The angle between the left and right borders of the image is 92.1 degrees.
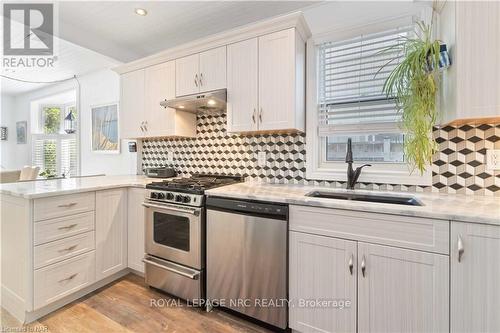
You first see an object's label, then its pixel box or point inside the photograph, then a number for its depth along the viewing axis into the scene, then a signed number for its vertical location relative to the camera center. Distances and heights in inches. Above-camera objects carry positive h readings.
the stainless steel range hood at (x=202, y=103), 85.3 +23.2
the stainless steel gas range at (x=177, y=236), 74.5 -24.1
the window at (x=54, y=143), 187.7 +16.7
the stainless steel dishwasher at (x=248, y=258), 63.0 -26.3
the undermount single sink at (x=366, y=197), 64.6 -9.2
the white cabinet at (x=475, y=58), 51.3 +23.3
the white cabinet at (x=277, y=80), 76.0 +27.3
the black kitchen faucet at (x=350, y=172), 74.5 -2.5
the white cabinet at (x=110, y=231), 85.2 -25.2
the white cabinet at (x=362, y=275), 48.3 -24.7
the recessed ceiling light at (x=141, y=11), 91.4 +58.6
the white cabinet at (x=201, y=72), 88.7 +35.5
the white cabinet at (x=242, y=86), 82.0 +27.4
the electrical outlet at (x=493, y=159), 62.5 +1.6
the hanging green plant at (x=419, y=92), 58.7 +18.6
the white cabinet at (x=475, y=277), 43.8 -21.1
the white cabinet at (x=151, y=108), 102.1 +25.5
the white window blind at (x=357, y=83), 75.6 +27.5
